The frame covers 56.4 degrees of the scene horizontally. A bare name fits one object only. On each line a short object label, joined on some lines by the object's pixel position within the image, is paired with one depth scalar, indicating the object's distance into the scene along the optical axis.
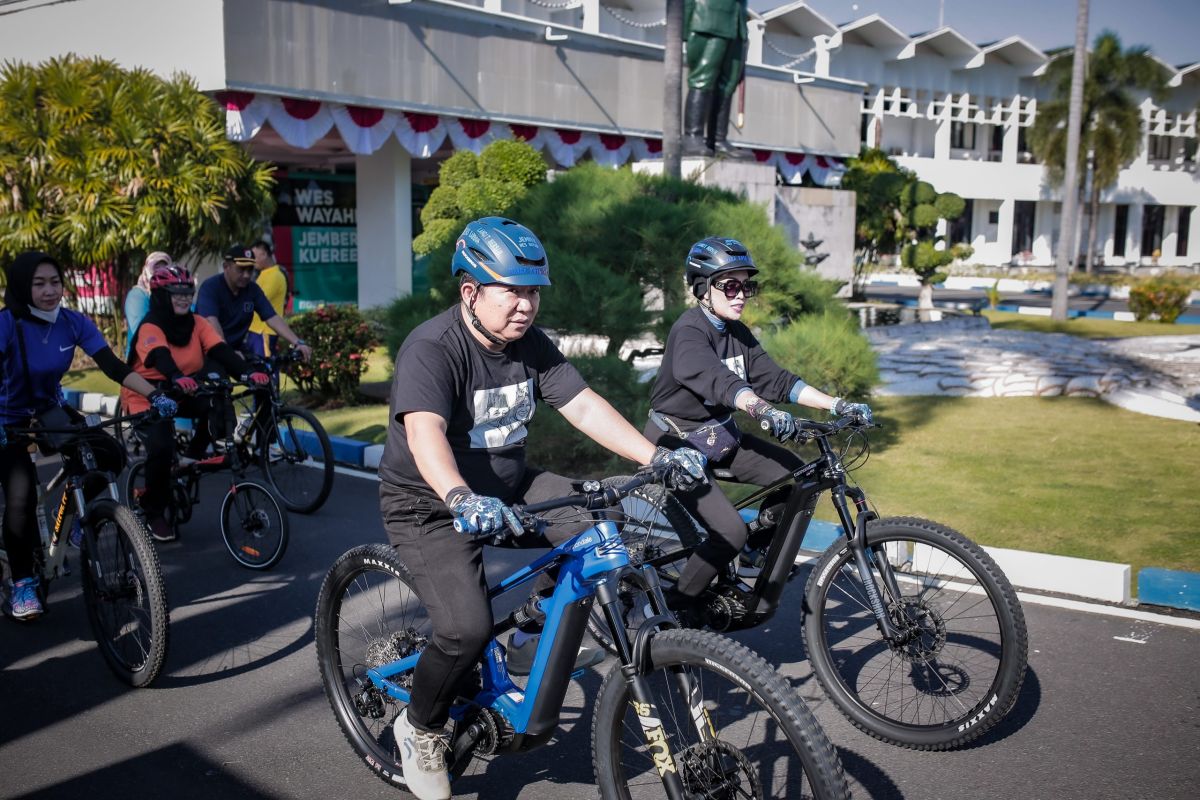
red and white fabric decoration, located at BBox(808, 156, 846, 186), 30.00
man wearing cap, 8.79
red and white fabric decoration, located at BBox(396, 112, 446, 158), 20.59
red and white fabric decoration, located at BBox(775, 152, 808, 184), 28.97
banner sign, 23.36
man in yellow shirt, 11.23
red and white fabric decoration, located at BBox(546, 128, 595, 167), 23.22
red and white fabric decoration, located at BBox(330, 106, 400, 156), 19.52
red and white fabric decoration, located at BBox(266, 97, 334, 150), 18.52
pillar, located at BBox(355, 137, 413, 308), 21.94
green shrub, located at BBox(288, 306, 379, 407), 12.58
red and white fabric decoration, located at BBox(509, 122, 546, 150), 22.56
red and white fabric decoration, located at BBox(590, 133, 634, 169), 24.11
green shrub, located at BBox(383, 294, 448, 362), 9.97
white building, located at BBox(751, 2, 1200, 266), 46.25
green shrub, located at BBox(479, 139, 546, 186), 14.03
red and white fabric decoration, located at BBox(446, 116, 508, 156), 21.47
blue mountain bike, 2.94
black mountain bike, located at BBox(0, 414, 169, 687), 4.88
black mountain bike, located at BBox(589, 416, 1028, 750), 4.18
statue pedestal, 17.41
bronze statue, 17.06
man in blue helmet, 3.49
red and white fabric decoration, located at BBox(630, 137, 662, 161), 25.00
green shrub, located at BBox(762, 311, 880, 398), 9.28
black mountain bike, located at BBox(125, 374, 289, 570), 6.72
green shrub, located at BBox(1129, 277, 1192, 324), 22.98
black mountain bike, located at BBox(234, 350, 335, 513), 7.78
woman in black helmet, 4.74
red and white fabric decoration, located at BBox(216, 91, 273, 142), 17.80
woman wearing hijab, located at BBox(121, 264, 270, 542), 6.83
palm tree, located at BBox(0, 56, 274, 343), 14.00
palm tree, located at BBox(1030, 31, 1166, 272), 44.59
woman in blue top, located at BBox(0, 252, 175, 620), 5.47
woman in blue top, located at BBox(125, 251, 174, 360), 8.76
